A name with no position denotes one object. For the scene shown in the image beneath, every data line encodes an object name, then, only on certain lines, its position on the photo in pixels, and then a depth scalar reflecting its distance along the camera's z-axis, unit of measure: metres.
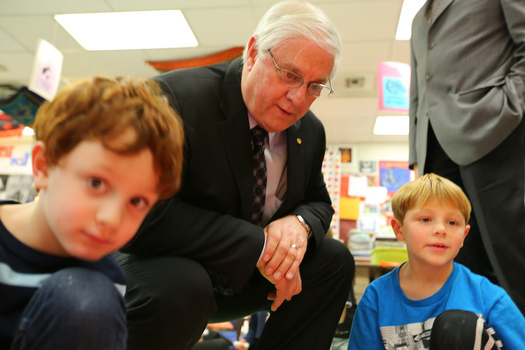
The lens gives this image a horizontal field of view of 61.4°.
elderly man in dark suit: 0.89
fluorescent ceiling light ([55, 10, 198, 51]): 3.52
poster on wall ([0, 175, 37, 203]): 7.52
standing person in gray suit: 1.30
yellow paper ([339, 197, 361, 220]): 6.47
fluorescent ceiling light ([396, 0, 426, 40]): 3.24
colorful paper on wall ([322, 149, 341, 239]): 6.31
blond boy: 1.11
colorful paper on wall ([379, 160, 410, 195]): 6.73
